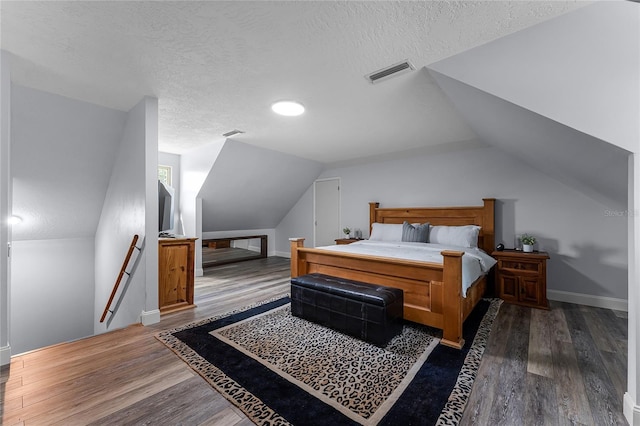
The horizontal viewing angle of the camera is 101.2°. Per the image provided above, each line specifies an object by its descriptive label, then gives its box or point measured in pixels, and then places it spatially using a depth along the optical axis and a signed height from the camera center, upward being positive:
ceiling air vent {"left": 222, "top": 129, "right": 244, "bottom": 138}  3.91 +1.23
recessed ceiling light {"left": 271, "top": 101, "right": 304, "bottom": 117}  2.94 +1.23
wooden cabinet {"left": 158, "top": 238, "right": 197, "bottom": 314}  3.17 -0.75
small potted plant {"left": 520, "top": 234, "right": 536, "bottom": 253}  3.56 -0.40
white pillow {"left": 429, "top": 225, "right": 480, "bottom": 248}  3.81 -0.33
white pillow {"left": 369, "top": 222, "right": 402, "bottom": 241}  4.50 -0.32
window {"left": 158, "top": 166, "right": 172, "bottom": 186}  5.13 +0.78
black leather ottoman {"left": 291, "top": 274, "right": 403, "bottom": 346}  2.32 -0.90
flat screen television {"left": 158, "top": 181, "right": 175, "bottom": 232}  3.40 +0.10
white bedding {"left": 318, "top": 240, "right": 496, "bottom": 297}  2.70 -0.50
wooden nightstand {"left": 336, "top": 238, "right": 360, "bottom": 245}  5.33 -0.55
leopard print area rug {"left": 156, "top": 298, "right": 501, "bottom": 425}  1.59 -1.19
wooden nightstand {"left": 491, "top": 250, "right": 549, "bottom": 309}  3.30 -0.83
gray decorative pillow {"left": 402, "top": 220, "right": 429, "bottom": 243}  4.20 -0.31
